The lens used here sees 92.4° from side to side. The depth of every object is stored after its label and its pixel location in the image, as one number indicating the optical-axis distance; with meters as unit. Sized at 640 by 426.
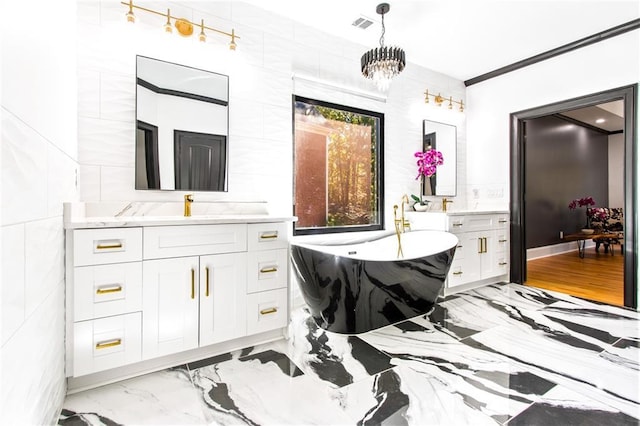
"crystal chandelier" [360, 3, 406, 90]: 2.31
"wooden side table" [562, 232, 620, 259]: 4.93
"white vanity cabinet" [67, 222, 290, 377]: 1.49
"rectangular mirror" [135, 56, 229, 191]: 2.09
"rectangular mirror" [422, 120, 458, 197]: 3.65
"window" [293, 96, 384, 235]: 2.91
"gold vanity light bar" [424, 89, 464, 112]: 3.64
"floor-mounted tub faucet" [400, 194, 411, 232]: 3.36
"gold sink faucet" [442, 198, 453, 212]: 3.66
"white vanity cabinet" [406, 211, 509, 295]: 3.09
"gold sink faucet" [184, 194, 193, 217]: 2.13
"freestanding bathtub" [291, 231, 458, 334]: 1.94
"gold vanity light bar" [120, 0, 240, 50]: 2.00
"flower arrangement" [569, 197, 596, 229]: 5.47
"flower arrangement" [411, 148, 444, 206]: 3.38
